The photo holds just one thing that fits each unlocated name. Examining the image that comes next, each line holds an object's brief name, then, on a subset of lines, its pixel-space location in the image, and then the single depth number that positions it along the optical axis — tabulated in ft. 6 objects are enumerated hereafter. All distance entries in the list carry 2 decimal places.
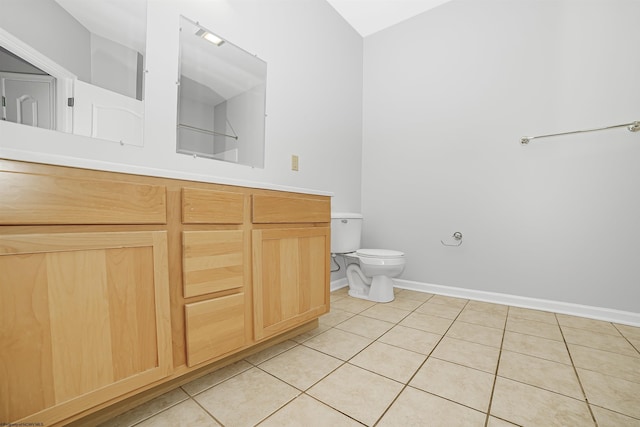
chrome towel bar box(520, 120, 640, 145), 5.25
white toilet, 6.43
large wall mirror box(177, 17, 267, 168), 4.66
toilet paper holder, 7.11
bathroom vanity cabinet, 2.02
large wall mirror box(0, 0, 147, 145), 3.17
